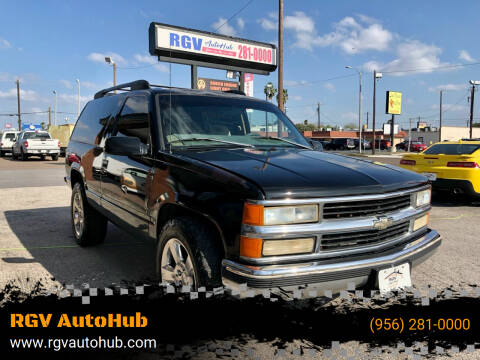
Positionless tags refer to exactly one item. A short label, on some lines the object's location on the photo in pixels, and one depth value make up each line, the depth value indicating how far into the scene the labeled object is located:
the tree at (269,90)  65.44
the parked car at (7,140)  29.23
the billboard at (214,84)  20.00
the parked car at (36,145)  23.48
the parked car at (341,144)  55.09
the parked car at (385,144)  60.72
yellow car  8.30
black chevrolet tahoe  2.37
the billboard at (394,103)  54.19
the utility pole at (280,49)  18.25
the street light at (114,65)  31.07
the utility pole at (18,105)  61.94
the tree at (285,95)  77.19
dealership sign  14.66
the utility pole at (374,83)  44.03
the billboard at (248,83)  31.80
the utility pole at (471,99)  54.66
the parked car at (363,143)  55.38
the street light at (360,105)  43.83
